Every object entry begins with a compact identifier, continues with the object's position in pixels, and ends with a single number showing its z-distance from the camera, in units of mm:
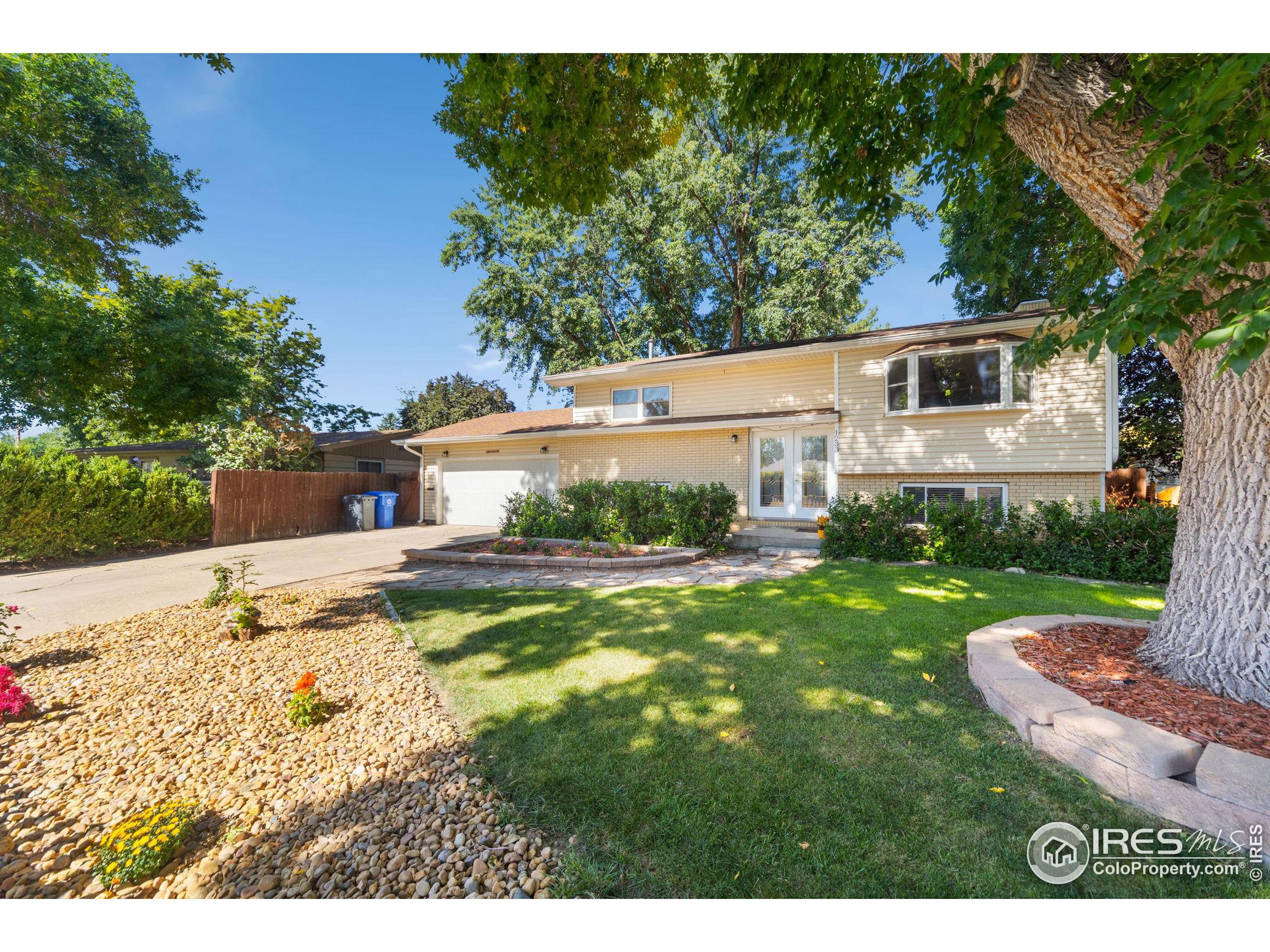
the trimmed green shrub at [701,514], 9375
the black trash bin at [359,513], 15065
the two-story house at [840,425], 8742
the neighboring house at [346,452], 19078
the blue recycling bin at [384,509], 15688
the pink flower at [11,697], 2896
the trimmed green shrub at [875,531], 8250
